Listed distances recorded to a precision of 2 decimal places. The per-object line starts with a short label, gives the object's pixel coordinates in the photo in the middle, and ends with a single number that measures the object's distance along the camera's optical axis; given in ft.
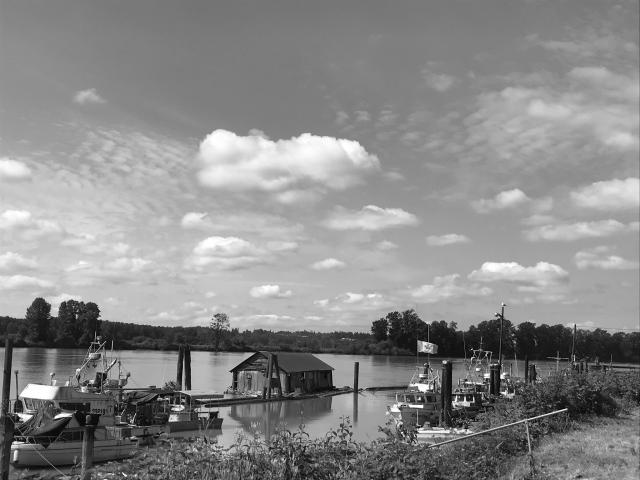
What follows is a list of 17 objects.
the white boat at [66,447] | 95.86
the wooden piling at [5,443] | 72.49
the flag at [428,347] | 163.12
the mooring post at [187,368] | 192.54
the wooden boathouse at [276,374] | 200.85
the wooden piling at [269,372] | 188.24
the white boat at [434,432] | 85.33
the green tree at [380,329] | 609.83
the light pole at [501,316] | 143.21
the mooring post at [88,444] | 69.05
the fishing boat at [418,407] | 135.44
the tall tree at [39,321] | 506.89
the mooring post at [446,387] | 121.60
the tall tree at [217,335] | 597.93
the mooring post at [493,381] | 159.74
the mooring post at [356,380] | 217.48
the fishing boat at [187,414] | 129.70
